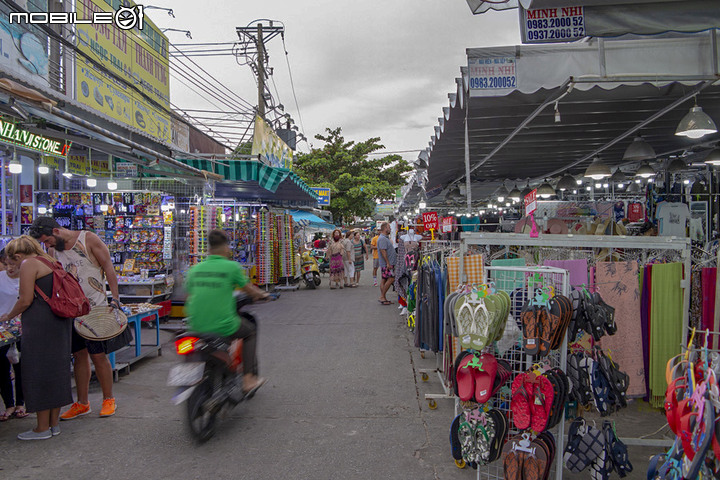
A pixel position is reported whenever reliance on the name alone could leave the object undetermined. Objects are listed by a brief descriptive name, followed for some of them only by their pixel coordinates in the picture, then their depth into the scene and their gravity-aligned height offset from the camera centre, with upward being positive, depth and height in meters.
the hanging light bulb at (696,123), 4.96 +1.17
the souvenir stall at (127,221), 9.10 +0.37
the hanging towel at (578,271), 4.00 -0.33
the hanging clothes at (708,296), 3.68 -0.52
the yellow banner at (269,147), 12.73 +2.87
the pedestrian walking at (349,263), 14.90 -0.89
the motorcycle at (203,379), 3.93 -1.22
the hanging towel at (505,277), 3.86 -0.39
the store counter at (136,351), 5.69 -1.59
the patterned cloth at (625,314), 3.96 -0.71
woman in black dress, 3.94 -0.89
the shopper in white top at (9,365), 4.45 -1.20
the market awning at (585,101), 4.73 +1.71
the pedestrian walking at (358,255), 14.95 -0.64
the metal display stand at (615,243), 3.84 -0.09
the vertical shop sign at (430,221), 10.21 +0.30
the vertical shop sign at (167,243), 8.99 -0.09
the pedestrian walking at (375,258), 14.04 -0.75
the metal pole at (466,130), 5.44 +1.37
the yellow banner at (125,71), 11.16 +4.70
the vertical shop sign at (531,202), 4.68 +0.32
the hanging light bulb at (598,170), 8.77 +1.19
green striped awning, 9.92 +1.47
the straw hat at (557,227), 7.39 +0.09
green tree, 28.28 +4.12
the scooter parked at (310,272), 14.64 -1.14
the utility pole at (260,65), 18.30 +6.83
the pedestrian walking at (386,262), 10.77 -0.62
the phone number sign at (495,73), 4.77 +1.67
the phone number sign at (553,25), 4.61 +2.08
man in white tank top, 4.46 -0.41
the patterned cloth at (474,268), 3.84 -0.28
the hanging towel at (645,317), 4.01 -0.74
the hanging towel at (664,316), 3.94 -0.73
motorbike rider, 4.14 -0.54
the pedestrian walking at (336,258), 14.35 -0.69
